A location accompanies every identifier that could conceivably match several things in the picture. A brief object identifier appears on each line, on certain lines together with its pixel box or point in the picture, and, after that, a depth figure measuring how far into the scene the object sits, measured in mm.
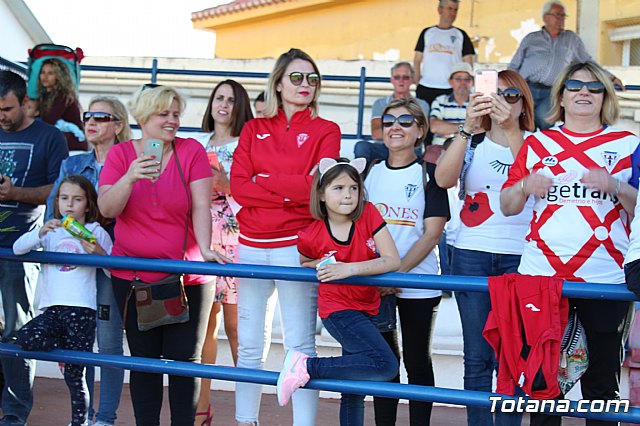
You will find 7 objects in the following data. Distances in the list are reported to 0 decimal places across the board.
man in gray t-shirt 8086
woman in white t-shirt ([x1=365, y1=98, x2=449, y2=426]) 4334
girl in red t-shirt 3846
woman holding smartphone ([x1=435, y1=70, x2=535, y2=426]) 4062
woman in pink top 4145
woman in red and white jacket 4234
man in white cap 8164
